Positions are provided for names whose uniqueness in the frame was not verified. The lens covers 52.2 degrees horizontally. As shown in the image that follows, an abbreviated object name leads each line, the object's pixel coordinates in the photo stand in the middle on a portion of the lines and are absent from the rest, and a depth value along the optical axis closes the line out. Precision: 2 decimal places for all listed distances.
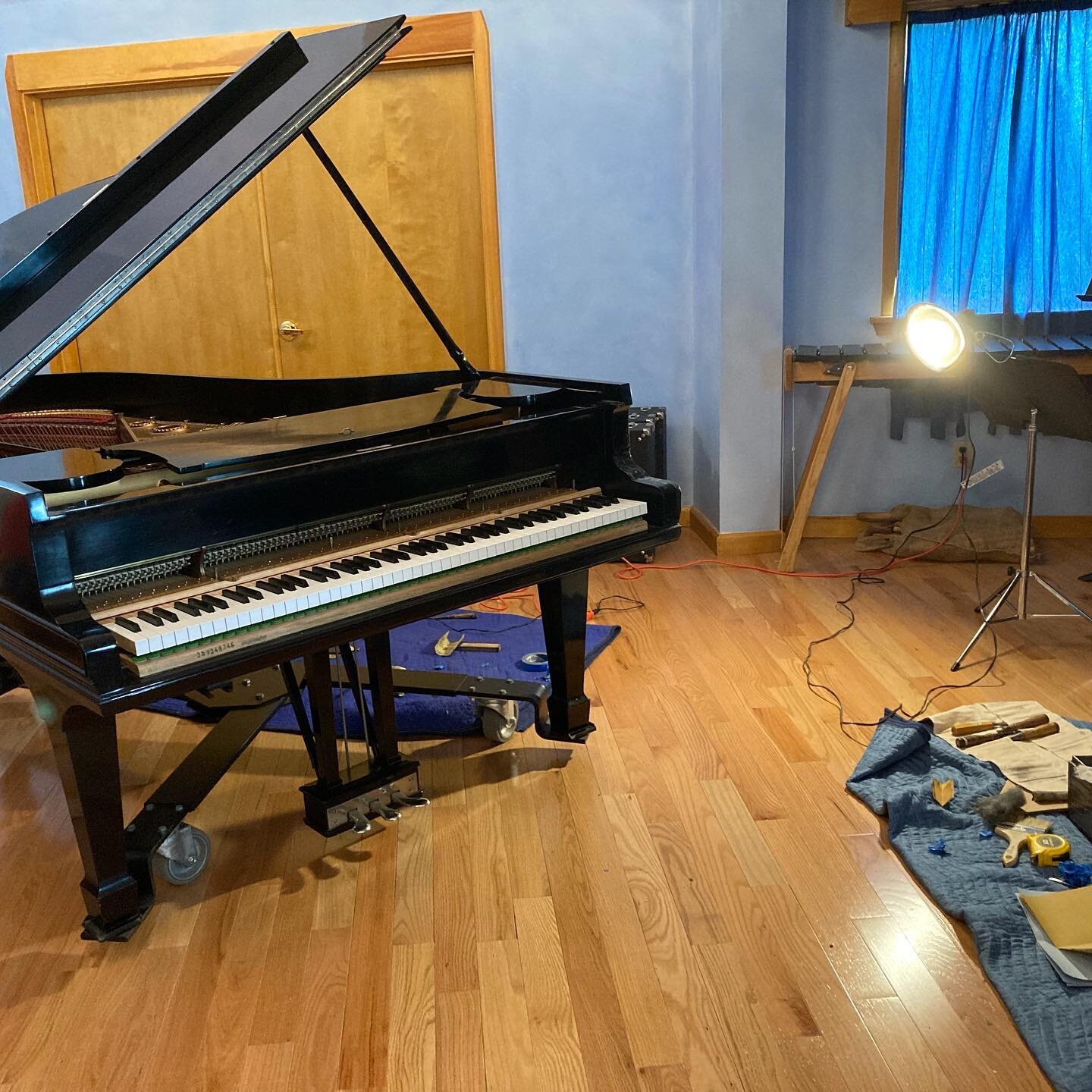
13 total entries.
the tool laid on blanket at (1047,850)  2.36
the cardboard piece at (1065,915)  2.07
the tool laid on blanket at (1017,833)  2.38
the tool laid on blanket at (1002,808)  2.52
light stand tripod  3.33
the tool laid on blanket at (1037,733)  2.88
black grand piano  1.95
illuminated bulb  3.20
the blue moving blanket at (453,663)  3.18
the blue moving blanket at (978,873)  1.90
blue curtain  4.34
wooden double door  4.80
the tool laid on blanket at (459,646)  3.67
